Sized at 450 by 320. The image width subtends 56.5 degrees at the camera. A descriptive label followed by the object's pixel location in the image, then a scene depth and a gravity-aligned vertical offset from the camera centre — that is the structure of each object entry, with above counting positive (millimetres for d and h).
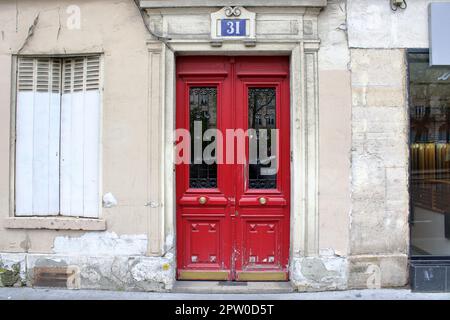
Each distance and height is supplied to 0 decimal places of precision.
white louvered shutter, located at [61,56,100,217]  5668 +484
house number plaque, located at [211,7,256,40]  5434 +1922
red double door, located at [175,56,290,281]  5734 -20
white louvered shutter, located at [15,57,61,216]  5723 +478
